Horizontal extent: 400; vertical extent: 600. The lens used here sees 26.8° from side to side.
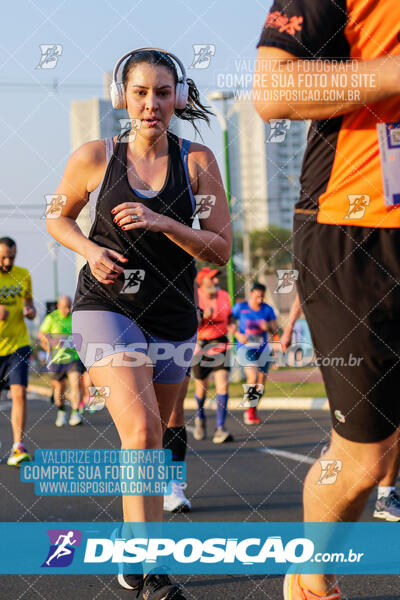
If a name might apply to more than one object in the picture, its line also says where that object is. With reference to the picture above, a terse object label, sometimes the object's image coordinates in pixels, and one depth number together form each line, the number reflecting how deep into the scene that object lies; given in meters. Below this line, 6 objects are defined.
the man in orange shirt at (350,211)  2.17
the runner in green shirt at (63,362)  11.98
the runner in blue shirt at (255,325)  11.91
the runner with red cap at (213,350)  9.47
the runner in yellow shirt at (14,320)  7.69
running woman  3.22
